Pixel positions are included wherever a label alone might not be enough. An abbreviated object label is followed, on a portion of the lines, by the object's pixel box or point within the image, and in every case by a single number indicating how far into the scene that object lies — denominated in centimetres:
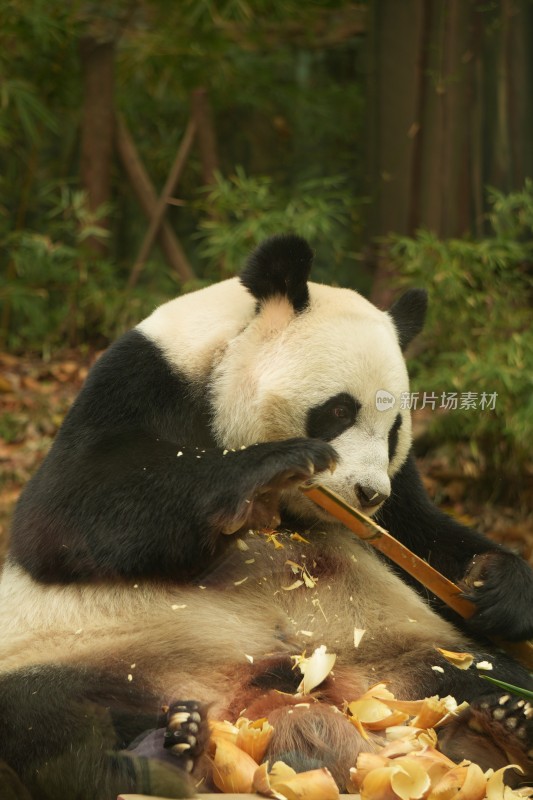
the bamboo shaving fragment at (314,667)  461
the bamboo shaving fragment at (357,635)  508
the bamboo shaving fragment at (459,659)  518
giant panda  434
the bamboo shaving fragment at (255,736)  416
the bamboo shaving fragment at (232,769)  396
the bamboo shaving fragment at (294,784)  390
